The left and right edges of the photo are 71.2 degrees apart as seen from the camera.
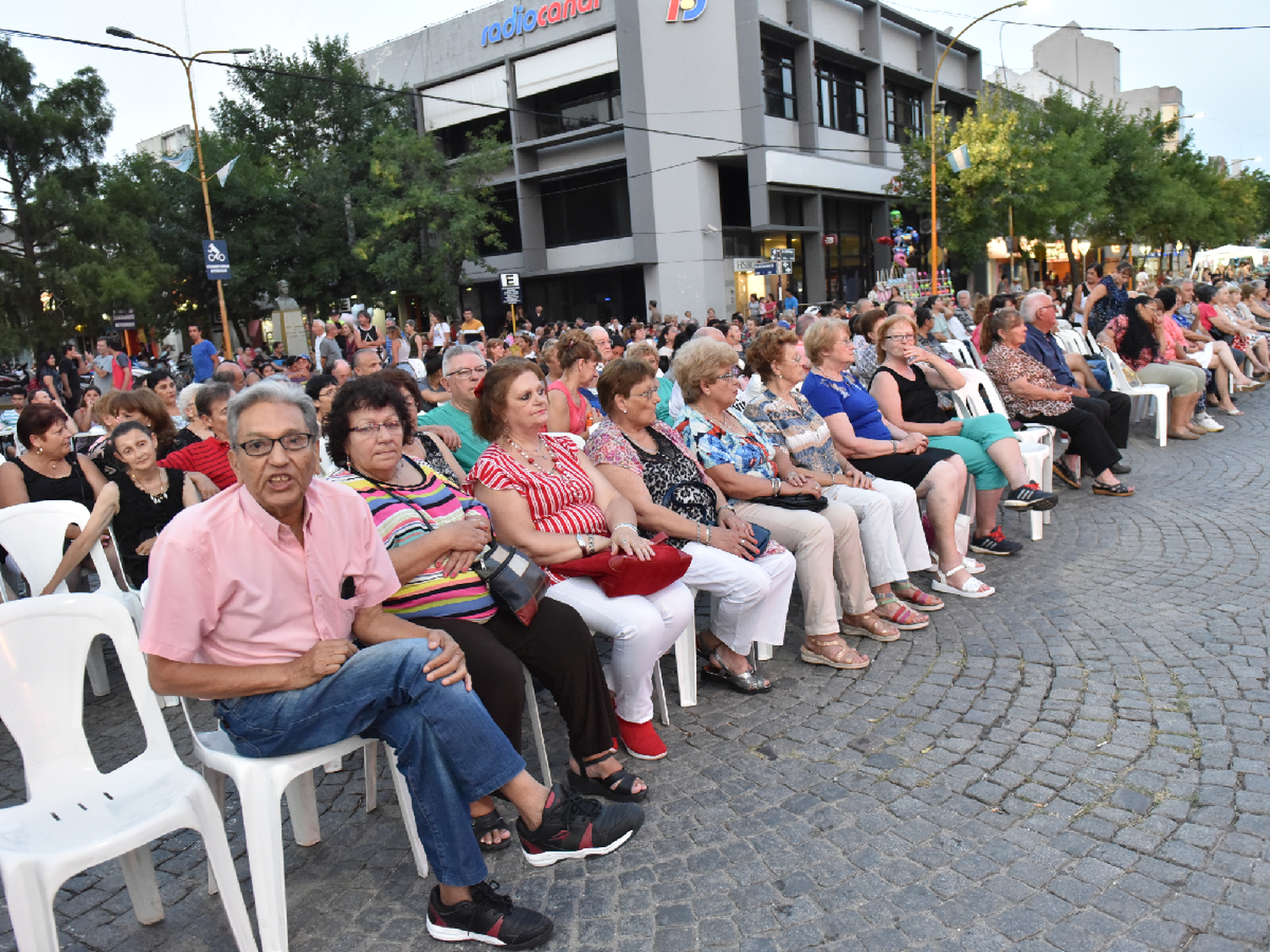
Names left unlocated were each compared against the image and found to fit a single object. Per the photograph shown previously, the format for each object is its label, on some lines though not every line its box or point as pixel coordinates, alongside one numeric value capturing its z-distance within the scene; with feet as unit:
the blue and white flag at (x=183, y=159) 60.90
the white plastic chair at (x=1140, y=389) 28.86
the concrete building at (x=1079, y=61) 195.00
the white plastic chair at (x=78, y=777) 7.18
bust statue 100.89
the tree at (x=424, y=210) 94.79
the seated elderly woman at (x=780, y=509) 13.71
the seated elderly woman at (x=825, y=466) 15.01
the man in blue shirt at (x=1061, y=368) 23.53
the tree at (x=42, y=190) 81.87
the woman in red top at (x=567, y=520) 11.00
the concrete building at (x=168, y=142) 178.19
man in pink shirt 7.75
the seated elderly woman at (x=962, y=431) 18.49
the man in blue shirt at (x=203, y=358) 44.29
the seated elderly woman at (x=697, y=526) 12.67
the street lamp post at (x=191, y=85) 45.55
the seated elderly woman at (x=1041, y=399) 22.29
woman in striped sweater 9.62
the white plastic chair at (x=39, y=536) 13.38
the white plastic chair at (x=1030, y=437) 20.10
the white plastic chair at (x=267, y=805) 7.68
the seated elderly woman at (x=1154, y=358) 29.63
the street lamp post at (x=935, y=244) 72.23
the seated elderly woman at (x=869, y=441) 16.60
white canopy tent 112.88
